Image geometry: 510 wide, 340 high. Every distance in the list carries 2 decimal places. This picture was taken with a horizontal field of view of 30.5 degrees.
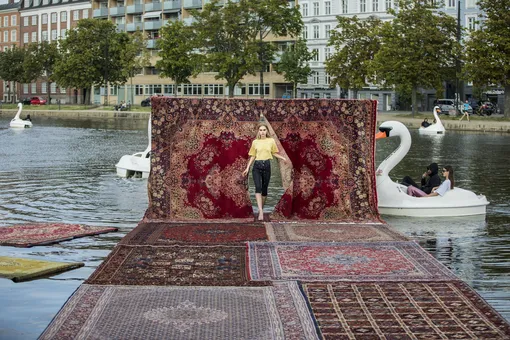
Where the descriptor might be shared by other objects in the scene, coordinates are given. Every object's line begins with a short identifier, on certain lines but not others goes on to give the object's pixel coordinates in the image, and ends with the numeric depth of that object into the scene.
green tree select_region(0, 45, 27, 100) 119.44
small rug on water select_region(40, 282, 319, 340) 8.76
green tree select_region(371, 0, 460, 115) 67.56
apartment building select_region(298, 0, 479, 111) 90.44
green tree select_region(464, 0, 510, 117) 59.16
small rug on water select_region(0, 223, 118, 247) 13.84
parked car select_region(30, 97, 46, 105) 114.75
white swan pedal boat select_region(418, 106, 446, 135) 51.66
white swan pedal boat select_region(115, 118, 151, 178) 24.89
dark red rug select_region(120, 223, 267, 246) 13.73
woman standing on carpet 15.89
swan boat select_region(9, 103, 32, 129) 60.47
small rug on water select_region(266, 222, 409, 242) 14.05
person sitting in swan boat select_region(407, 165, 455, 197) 17.16
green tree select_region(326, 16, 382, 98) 78.38
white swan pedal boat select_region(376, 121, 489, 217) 17.23
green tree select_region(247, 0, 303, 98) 78.44
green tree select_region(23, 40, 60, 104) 109.69
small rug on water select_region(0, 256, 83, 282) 11.34
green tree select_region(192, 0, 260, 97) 79.00
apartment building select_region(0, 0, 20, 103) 140.12
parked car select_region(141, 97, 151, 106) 100.00
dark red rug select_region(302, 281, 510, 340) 8.79
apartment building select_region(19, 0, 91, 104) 125.62
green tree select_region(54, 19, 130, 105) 94.00
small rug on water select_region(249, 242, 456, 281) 11.22
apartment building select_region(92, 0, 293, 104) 103.44
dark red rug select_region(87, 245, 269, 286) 10.88
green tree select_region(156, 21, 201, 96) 89.94
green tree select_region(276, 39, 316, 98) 87.19
